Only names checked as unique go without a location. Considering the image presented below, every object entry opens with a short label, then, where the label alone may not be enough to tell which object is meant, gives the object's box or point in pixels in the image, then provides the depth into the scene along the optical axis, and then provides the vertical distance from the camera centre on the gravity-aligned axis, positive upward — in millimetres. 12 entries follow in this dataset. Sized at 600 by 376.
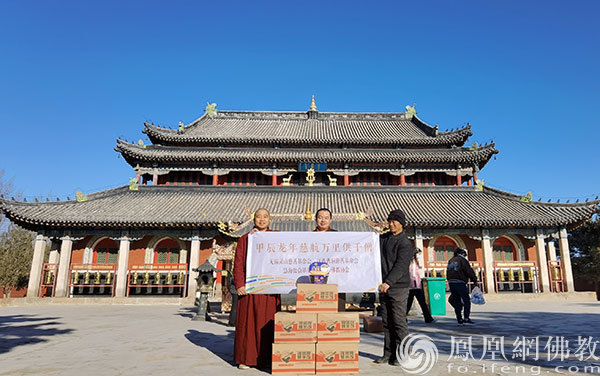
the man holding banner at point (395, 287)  4098 -309
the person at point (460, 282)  7451 -438
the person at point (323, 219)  4883 +576
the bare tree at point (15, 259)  23031 -252
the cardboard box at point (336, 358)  3682 -1033
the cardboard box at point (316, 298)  3861 -421
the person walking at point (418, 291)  7793 -660
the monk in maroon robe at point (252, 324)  3943 -766
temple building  16484 +2718
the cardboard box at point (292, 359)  3664 -1046
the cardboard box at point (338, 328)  3754 -725
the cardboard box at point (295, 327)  3721 -720
